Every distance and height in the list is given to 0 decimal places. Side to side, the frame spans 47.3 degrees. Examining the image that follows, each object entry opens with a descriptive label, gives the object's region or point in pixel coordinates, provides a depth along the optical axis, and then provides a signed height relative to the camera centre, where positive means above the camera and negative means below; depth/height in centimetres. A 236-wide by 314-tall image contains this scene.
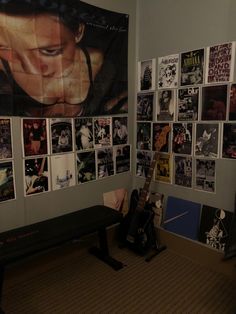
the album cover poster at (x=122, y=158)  236 -35
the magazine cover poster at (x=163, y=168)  225 -43
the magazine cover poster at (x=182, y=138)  208 -16
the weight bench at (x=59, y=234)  150 -71
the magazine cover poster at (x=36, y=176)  184 -40
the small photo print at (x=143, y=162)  239 -40
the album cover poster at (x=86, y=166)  209 -38
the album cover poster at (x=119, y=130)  230 -10
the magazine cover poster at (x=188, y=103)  201 +11
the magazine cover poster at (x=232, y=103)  180 +10
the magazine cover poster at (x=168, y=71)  209 +37
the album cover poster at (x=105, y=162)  222 -37
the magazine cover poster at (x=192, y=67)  194 +37
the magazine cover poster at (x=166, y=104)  215 +11
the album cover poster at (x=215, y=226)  192 -79
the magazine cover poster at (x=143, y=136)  236 -16
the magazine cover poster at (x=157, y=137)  222 -16
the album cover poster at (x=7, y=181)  172 -40
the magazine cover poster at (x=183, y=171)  211 -42
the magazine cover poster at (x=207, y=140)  193 -16
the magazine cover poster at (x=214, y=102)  186 +11
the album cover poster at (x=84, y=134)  205 -12
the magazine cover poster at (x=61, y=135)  192 -12
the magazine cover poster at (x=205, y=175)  198 -42
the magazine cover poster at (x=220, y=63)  179 +37
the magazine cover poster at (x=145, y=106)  231 +10
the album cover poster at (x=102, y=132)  216 -11
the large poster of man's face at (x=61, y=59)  166 +41
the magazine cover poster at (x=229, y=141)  184 -16
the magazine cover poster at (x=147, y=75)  226 +37
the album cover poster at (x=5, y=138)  168 -12
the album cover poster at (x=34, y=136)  179 -12
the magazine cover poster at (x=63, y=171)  197 -39
